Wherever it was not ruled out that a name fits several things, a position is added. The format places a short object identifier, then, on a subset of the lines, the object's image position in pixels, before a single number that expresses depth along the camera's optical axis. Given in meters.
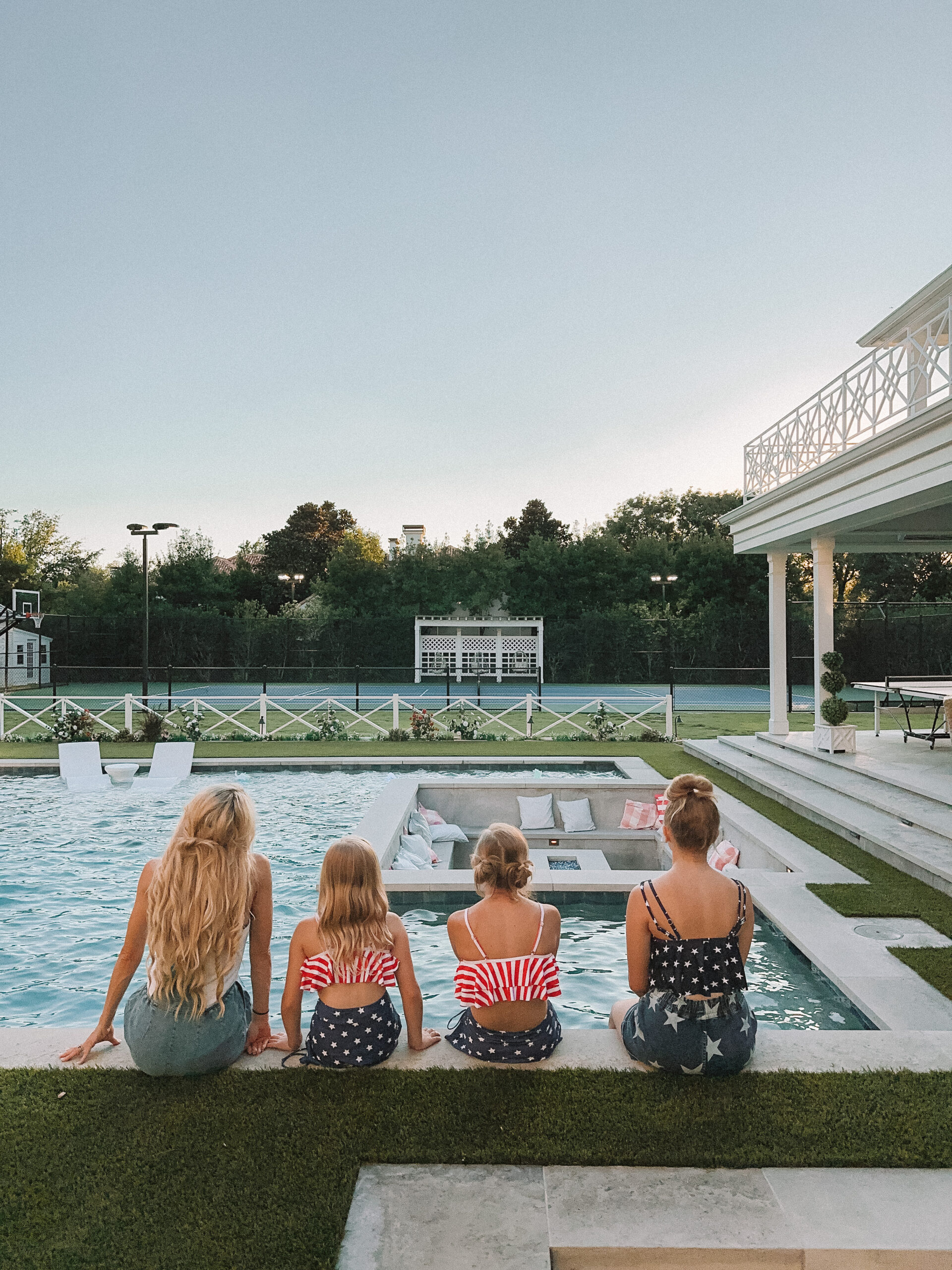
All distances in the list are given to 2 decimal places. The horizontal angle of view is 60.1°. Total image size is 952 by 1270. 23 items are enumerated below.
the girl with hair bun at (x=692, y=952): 3.00
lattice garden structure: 32.81
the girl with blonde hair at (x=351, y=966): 3.03
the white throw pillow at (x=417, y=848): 8.45
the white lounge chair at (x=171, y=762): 12.12
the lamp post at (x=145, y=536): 19.30
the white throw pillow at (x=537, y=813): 10.31
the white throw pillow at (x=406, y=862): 8.00
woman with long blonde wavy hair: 2.90
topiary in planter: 11.25
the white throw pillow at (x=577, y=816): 10.27
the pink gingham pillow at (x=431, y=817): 10.23
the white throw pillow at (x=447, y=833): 9.89
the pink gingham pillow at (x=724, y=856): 7.57
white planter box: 11.25
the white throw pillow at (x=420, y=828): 9.32
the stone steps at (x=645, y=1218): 2.22
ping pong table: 11.16
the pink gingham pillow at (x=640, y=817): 10.05
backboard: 31.17
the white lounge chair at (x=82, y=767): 11.67
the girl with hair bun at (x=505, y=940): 3.11
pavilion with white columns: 8.18
